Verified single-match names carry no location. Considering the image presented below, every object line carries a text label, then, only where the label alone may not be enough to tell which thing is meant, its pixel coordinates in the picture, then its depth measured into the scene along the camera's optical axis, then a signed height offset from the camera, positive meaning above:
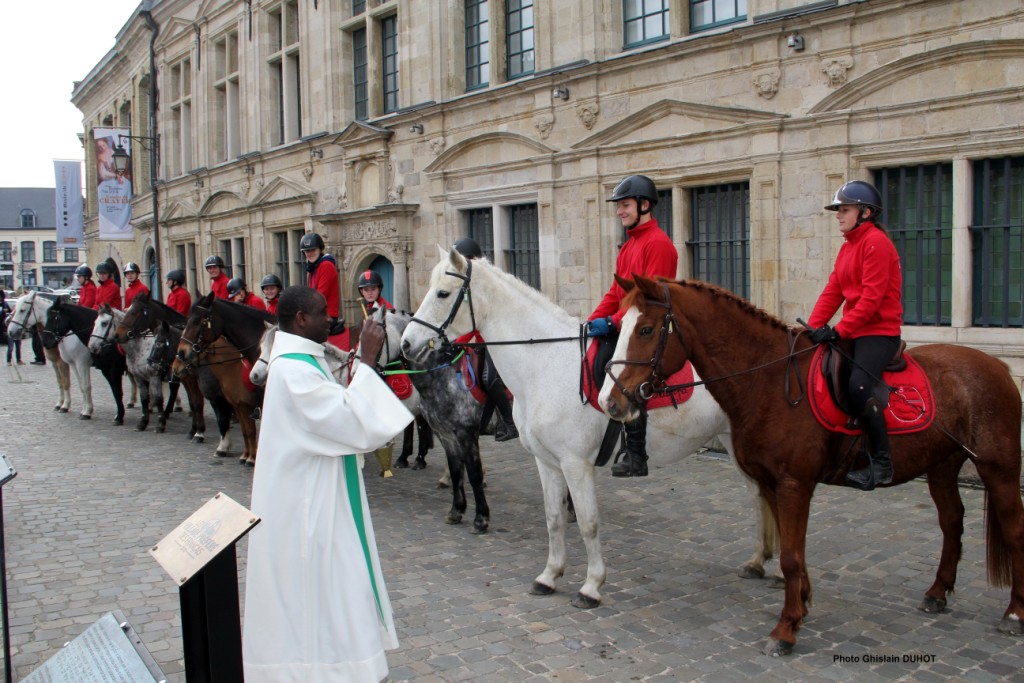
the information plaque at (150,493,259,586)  2.63 -0.83
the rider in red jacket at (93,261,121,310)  14.83 +0.05
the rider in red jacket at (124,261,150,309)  14.52 +0.20
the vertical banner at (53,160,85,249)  33.72 +3.83
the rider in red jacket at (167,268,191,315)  13.09 -0.09
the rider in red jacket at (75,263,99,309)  15.77 +0.03
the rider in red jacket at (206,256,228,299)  12.36 +0.20
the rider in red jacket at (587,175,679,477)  5.18 +0.12
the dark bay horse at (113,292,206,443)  11.65 -0.60
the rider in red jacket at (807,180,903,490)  4.38 -0.19
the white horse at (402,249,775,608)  5.20 -0.77
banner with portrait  25.14 +3.11
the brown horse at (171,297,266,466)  9.55 -0.88
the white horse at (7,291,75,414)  14.52 -0.55
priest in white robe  3.12 -0.99
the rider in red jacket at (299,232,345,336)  9.41 +0.19
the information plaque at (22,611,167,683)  2.46 -1.17
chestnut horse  4.38 -0.73
